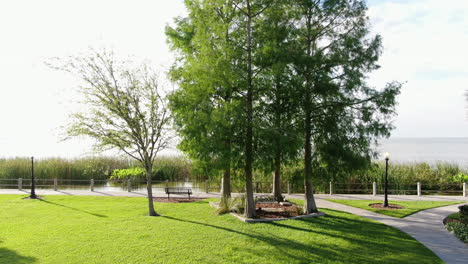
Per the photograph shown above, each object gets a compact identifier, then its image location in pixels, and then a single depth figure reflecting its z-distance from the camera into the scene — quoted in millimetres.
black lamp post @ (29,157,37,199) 21889
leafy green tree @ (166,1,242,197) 13359
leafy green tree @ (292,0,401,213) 14555
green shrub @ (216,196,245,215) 16406
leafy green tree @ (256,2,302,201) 13383
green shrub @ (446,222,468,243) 12134
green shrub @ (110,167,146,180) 23909
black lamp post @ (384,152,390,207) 18052
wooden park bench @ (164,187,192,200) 21069
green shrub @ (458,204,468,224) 14570
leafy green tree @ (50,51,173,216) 15867
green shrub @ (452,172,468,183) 21797
